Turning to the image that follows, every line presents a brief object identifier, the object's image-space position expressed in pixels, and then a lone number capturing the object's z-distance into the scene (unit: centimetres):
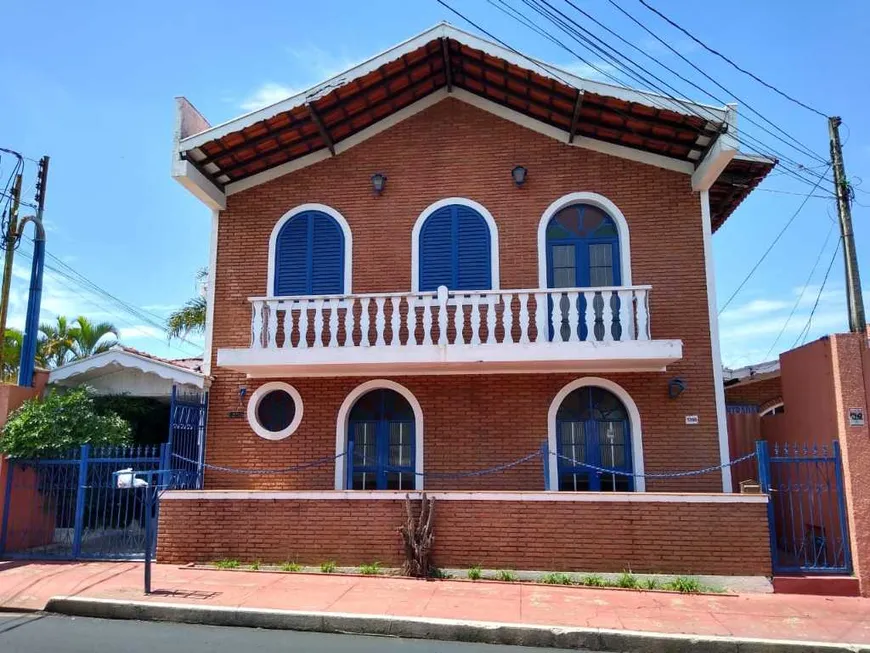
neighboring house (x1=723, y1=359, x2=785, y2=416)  1432
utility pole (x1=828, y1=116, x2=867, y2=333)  1053
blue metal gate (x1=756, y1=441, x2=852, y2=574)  848
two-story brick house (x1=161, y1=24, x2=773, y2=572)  1000
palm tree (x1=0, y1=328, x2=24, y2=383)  1762
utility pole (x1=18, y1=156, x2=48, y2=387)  1091
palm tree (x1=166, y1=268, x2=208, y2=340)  1859
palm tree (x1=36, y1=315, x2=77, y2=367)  2062
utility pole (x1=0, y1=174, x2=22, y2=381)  1201
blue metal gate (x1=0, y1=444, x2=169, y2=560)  972
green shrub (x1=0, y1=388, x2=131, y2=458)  982
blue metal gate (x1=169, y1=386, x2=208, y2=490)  1013
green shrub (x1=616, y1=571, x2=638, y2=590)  830
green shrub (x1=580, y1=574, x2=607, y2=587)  842
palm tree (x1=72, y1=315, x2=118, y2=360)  2142
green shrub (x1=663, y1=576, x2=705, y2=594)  821
